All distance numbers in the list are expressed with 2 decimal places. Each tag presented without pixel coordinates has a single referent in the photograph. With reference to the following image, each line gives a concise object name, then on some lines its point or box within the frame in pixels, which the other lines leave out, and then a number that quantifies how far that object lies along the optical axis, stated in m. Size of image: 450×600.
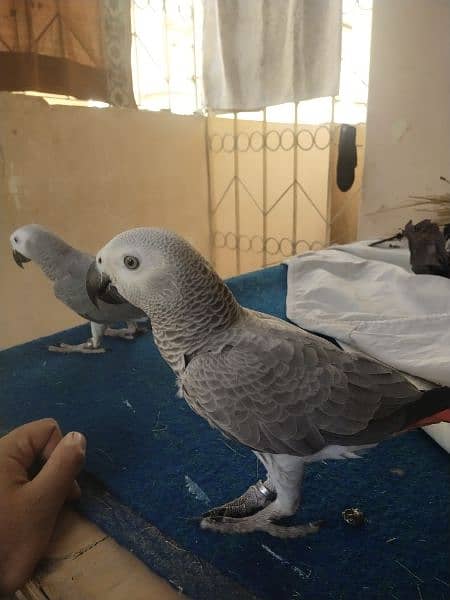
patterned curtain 1.11
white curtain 1.50
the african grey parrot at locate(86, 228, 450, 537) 0.50
